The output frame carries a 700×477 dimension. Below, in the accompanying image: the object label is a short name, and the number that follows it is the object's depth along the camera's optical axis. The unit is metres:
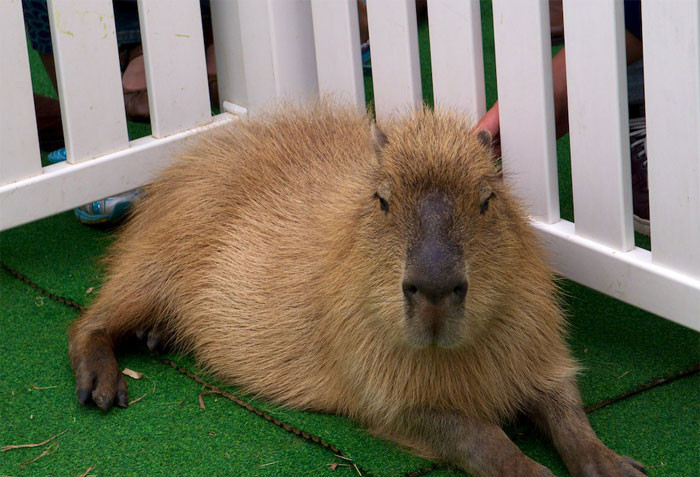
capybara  2.11
